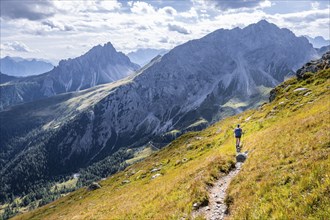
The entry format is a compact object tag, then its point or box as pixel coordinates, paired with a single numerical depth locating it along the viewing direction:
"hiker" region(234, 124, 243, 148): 38.21
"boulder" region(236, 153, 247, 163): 28.57
